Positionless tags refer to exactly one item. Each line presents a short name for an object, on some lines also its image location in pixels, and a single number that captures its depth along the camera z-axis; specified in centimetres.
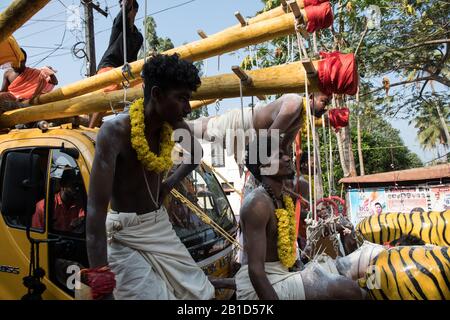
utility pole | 1070
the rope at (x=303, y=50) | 234
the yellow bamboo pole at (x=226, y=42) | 263
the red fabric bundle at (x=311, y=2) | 250
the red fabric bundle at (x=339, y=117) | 421
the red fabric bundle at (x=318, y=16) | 244
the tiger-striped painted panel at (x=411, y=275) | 247
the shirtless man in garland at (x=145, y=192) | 192
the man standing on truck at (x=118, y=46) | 412
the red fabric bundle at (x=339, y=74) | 221
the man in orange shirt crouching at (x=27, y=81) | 435
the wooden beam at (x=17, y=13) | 217
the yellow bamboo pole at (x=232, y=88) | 241
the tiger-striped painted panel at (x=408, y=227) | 400
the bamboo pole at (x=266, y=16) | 299
